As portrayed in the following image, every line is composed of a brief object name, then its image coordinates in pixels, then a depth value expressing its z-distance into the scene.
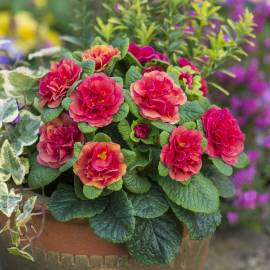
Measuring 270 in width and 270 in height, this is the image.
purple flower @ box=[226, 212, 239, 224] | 2.90
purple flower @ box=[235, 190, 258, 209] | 2.89
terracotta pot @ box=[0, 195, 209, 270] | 1.68
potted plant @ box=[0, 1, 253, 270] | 1.63
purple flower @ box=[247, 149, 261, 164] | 2.99
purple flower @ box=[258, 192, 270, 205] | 2.95
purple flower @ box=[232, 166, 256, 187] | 2.92
